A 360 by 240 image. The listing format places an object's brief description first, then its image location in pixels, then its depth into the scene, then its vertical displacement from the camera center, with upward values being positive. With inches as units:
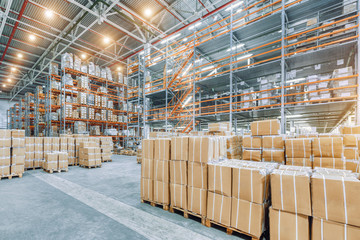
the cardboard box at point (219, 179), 115.5 -40.1
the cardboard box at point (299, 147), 161.3 -25.1
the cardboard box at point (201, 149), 128.4 -20.8
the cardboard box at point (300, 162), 161.2 -39.1
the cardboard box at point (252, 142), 193.6 -23.2
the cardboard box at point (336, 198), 77.4 -36.8
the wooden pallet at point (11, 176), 251.0 -80.7
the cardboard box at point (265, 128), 183.5 -6.3
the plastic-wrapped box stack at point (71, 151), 371.9 -62.2
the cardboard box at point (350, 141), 171.6 -19.6
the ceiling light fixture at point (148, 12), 447.8 +300.7
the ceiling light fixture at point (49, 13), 419.3 +282.5
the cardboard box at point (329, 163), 146.9 -36.6
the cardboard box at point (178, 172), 138.2 -41.5
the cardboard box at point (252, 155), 192.5 -38.0
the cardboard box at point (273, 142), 177.8 -21.2
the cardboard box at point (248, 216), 100.3 -58.7
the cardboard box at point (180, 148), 139.1 -21.8
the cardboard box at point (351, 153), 171.8 -32.3
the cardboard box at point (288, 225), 87.8 -56.2
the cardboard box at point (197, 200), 125.1 -59.1
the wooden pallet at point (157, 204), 147.5 -75.4
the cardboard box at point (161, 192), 146.9 -62.1
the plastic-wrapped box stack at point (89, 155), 344.5 -66.9
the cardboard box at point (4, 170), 245.3 -69.7
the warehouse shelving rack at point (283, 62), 255.0 +108.8
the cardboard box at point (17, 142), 255.8 -28.8
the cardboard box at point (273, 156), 178.1 -36.0
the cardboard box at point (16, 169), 256.7 -71.4
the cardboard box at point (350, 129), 190.5 -8.8
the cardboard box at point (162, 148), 151.2 -23.7
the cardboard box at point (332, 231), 77.4 -52.2
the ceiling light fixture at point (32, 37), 515.8 +271.4
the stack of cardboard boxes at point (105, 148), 432.2 -65.3
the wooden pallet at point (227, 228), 103.6 -70.7
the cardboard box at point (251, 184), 102.4 -39.0
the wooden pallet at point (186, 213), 123.9 -72.6
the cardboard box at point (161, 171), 149.3 -43.7
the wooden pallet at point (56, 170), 293.4 -84.5
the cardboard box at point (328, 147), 147.0 -22.6
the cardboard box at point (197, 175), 127.3 -40.6
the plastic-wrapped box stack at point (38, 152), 326.0 -56.0
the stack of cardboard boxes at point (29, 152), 315.6 -54.7
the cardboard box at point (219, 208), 112.8 -59.5
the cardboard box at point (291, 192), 88.6 -38.4
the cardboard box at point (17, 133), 256.1 -15.6
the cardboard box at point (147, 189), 157.4 -63.1
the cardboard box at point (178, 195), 135.6 -60.4
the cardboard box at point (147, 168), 160.9 -44.6
